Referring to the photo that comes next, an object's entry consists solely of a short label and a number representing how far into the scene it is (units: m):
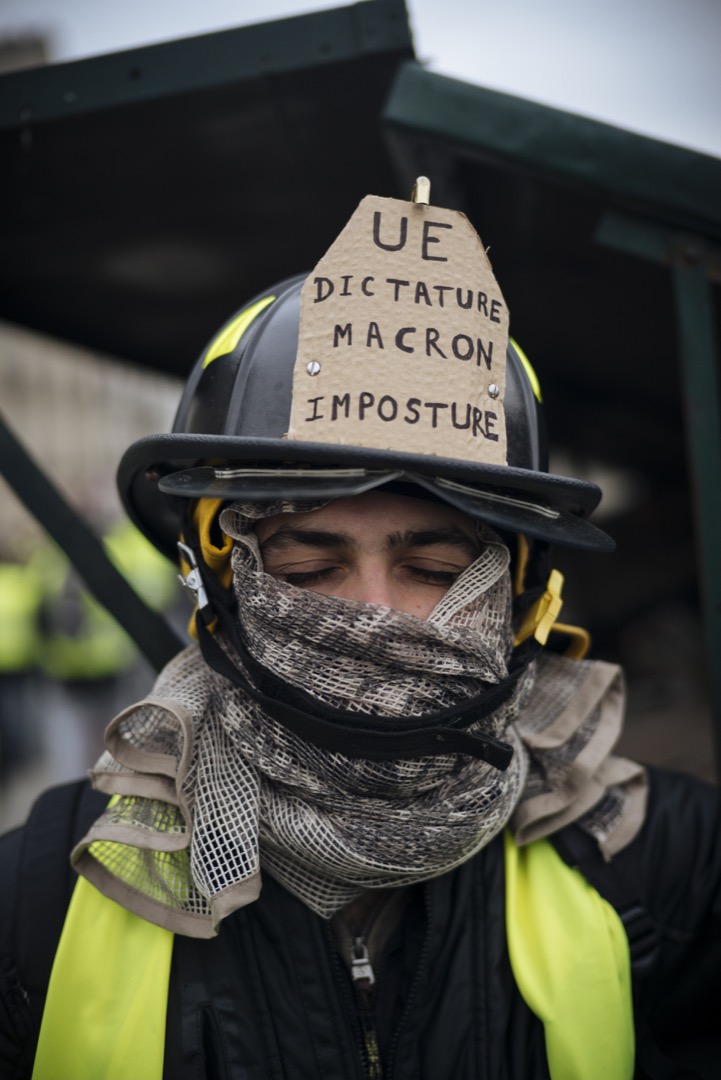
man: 1.71
